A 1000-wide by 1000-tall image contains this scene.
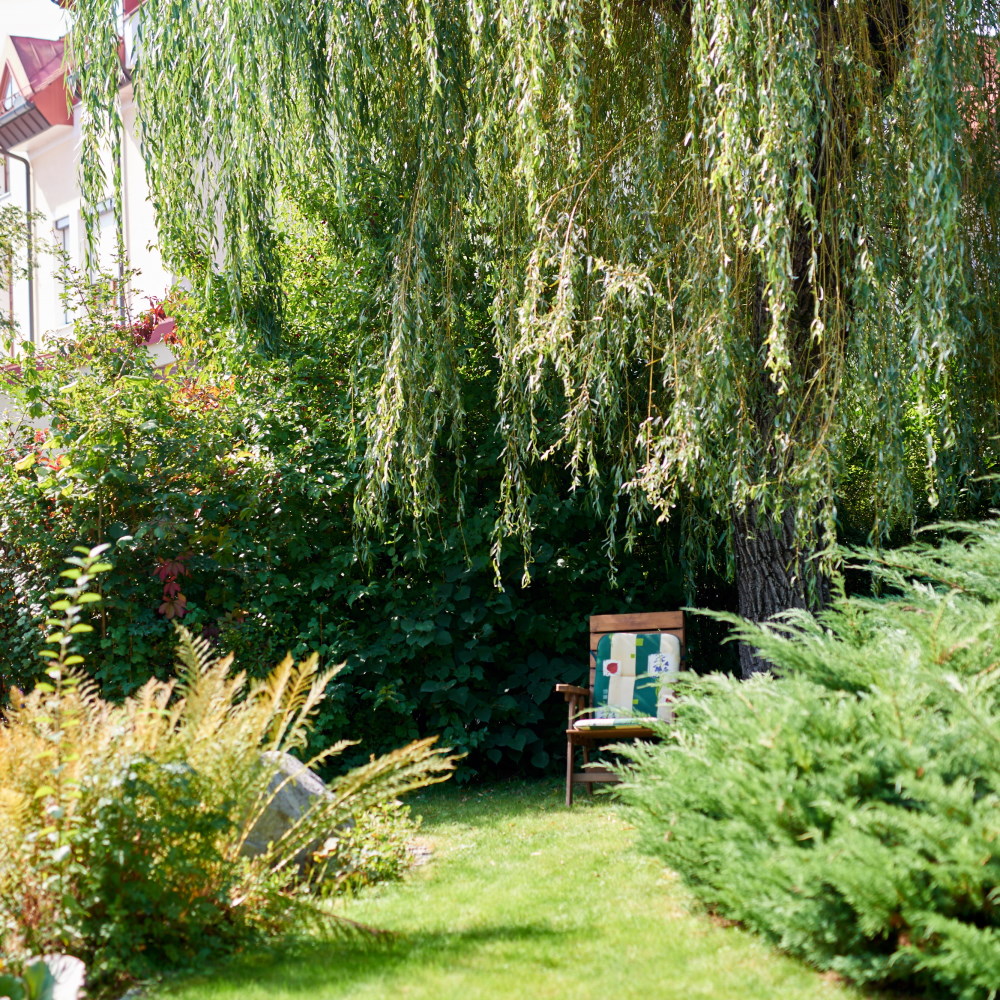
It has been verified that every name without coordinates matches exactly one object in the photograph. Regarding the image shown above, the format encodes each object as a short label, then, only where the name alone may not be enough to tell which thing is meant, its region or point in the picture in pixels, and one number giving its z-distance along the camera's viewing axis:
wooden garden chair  6.01
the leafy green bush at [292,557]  6.66
